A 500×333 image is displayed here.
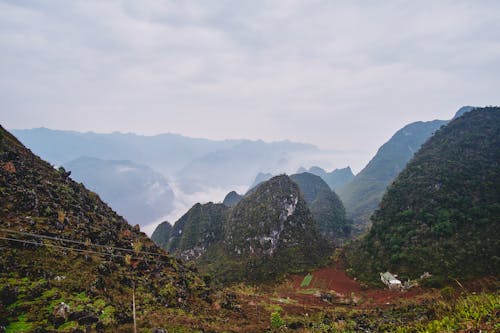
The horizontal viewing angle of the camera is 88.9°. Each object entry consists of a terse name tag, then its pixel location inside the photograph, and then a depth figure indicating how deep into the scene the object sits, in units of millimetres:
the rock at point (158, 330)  13929
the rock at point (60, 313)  12562
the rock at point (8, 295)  12609
